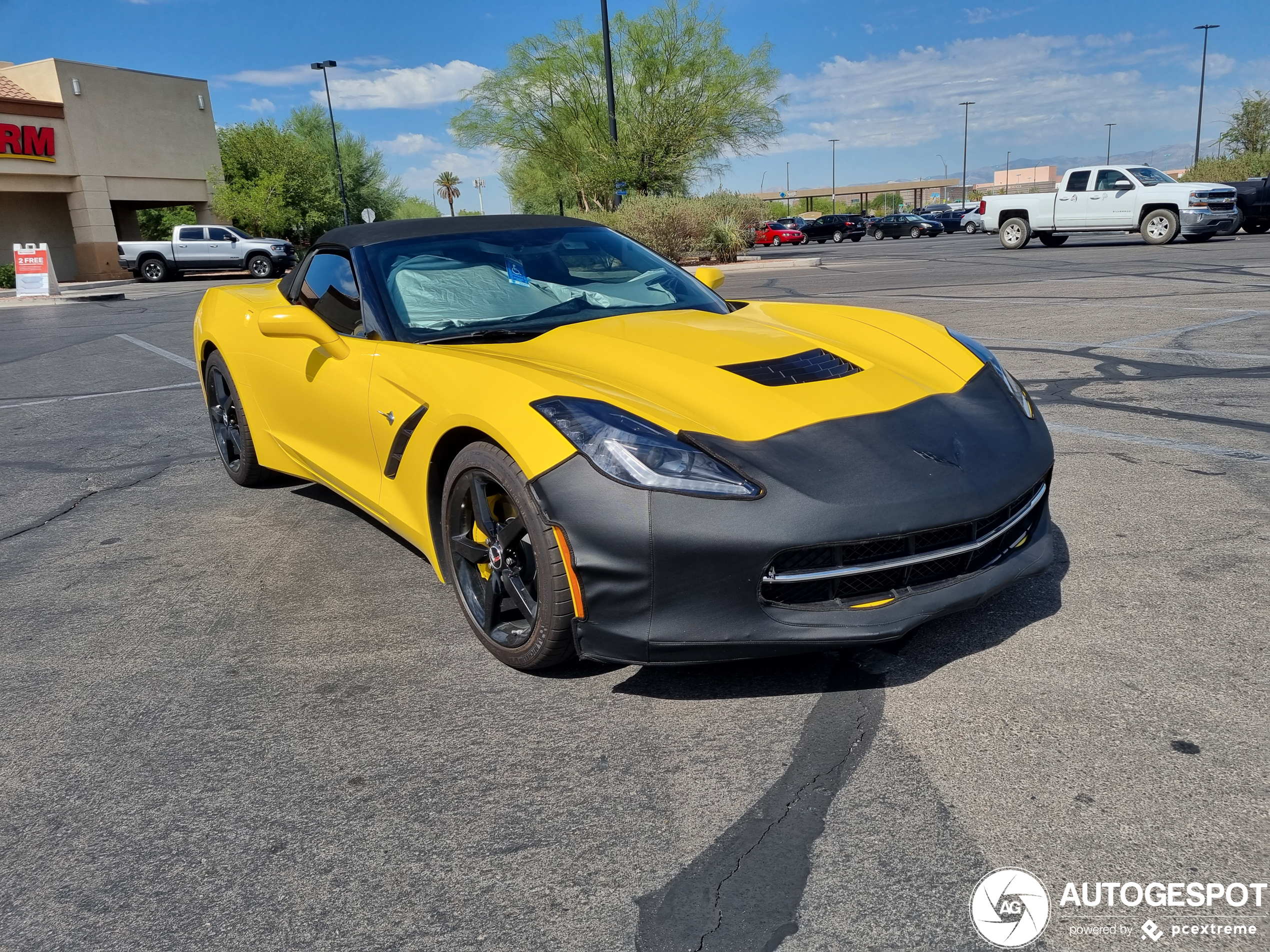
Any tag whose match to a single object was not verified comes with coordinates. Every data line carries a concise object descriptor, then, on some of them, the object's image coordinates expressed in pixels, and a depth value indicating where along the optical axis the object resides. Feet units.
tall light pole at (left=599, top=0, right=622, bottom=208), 79.46
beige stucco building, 107.76
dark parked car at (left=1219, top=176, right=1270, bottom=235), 80.48
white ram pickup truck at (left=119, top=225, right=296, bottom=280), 104.22
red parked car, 149.89
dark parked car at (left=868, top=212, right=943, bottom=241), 150.41
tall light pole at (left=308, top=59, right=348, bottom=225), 163.28
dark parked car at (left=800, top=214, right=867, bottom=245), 149.07
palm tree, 380.17
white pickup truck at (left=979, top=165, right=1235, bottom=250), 69.72
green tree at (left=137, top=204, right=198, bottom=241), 147.13
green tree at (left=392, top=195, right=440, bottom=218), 390.62
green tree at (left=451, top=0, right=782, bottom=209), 104.58
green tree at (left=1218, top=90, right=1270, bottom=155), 148.05
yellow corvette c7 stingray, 8.23
